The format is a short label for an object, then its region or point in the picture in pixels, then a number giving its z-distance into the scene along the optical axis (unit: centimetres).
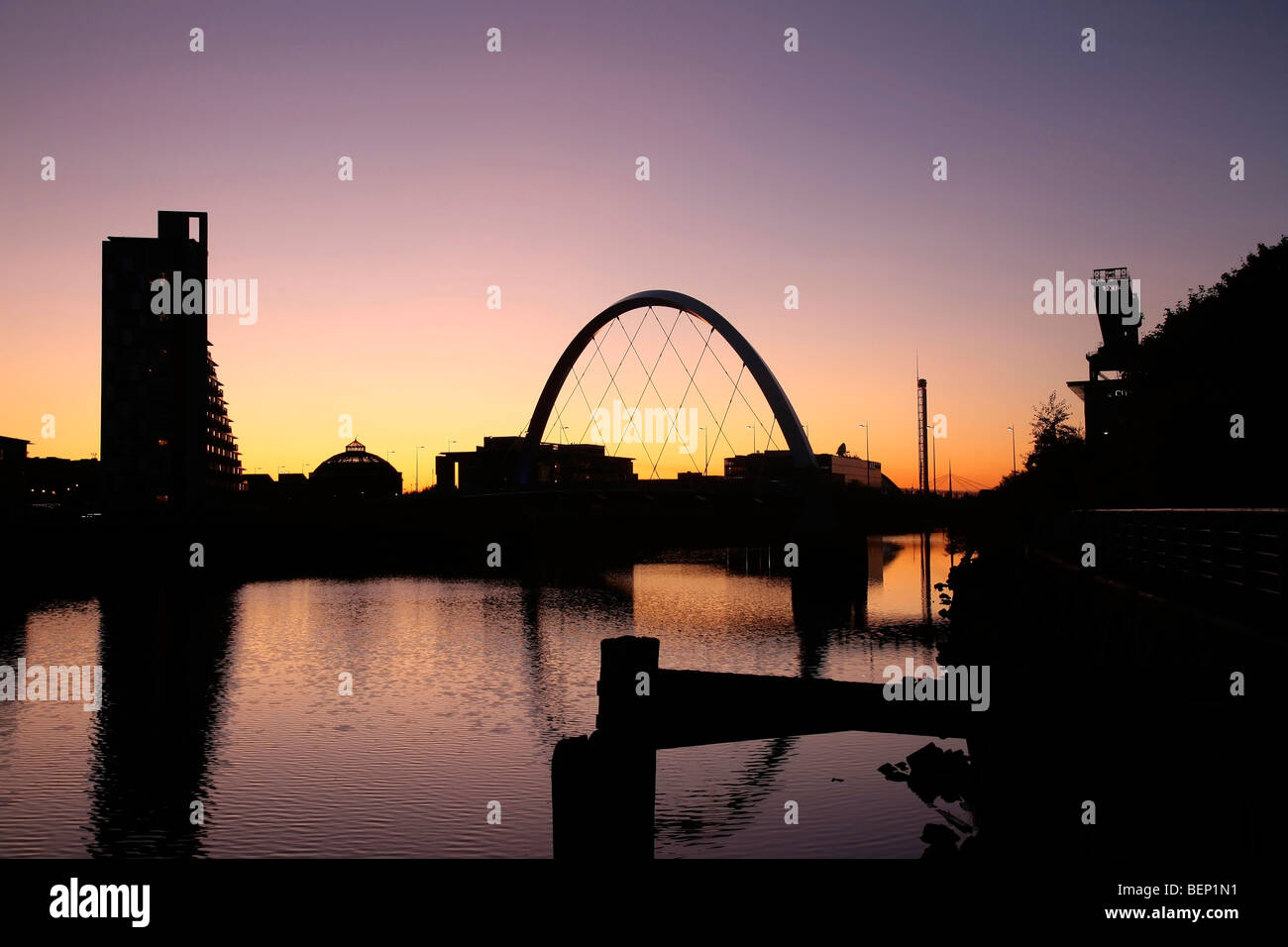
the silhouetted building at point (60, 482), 14800
